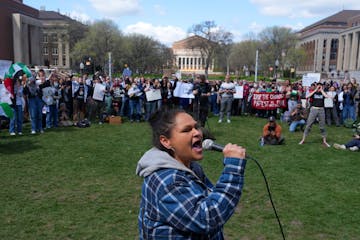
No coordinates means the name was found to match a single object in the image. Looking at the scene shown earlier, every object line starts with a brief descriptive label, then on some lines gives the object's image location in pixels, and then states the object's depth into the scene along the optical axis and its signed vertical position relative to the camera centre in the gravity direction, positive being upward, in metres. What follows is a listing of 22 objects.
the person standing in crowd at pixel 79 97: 14.28 -0.92
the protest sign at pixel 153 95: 14.83 -0.79
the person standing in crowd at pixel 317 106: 10.00 -0.75
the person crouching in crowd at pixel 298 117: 13.22 -1.45
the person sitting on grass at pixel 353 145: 9.90 -1.85
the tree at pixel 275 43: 78.62 +8.73
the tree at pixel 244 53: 85.31 +6.41
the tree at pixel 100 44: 64.69 +6.02
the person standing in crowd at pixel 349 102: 15.17 -0.89
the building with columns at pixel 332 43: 89.75 +11.19
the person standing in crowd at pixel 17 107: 10.88 -1.09
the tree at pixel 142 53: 70.71 +4.99
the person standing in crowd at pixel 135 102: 15.07 -1.14
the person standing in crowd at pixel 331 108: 15.12 -1.19
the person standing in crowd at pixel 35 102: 11.16 -0.93
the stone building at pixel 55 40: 81.38 +8.58
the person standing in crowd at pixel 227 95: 14.48 -0.69
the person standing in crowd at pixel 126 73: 20.48 +0.18
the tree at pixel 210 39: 83.62 +9.63
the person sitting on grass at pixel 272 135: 10.41 -1.70
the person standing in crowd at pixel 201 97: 11.81 -0.67
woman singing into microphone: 1.51 -0.50
